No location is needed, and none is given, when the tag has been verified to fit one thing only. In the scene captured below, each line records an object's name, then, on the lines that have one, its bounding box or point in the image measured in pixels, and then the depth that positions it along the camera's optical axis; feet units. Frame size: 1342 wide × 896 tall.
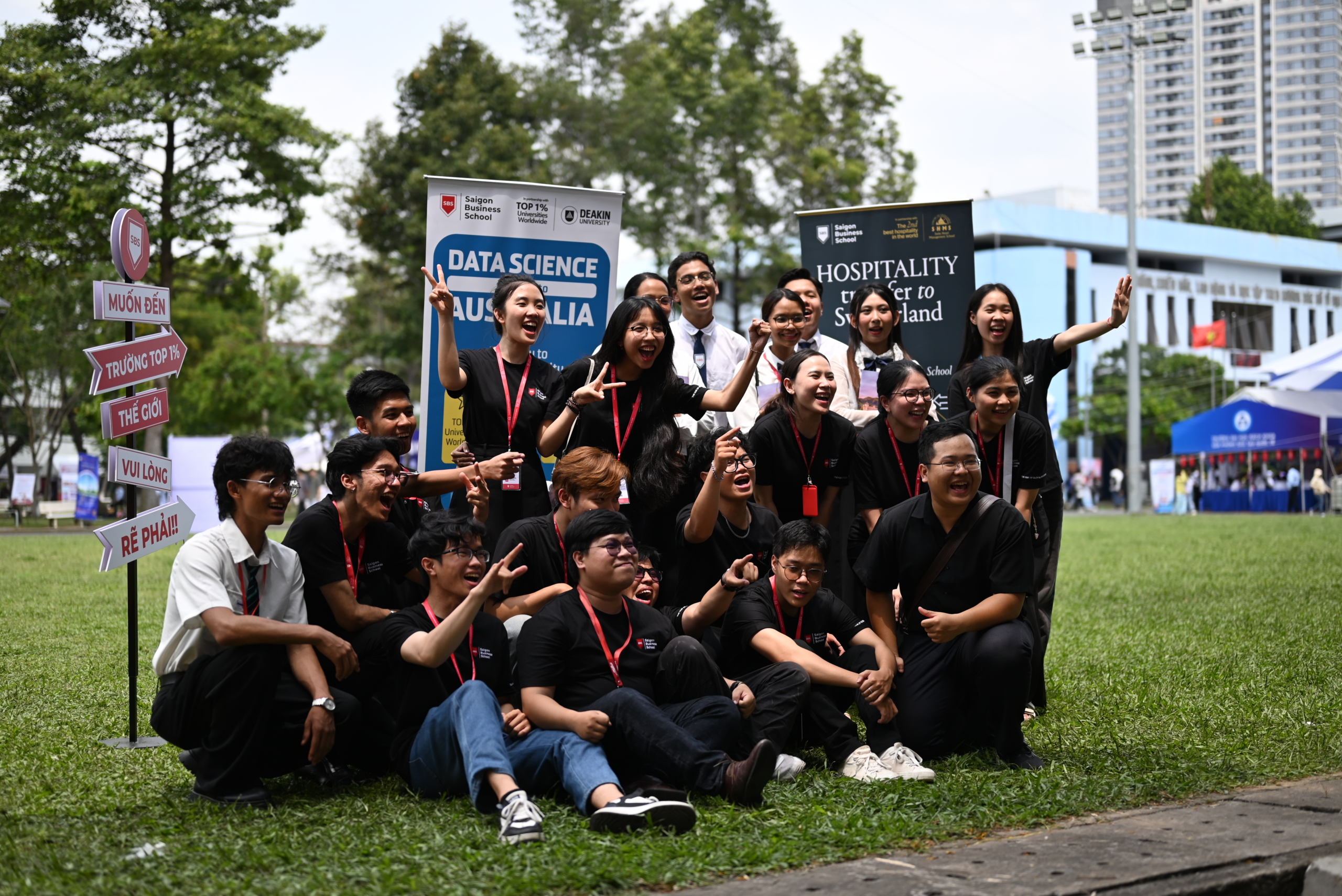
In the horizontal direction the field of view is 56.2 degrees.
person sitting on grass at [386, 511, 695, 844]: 13.60
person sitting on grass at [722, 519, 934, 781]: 16.76
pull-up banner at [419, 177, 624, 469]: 24.13
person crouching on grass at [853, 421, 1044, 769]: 17.03
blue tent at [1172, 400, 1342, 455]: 121.39
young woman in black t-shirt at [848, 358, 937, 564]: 19.44
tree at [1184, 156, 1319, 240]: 245.86
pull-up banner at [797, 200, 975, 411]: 26.53
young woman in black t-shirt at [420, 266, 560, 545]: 20.12
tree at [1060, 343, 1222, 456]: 179.83
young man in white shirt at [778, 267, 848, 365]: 23.11
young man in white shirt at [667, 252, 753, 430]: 22.43
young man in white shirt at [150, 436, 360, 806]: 14.89
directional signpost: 18.51
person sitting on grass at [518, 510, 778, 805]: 14.61
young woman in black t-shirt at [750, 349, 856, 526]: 19.88
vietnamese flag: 195.83
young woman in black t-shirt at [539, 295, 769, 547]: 18.98
